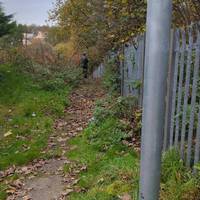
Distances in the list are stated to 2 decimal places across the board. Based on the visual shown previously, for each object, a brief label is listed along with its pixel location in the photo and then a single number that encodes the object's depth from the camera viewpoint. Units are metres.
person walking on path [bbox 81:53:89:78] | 22.09
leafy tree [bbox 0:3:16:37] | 14.75
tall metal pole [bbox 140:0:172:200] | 1.95
